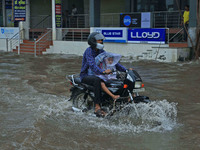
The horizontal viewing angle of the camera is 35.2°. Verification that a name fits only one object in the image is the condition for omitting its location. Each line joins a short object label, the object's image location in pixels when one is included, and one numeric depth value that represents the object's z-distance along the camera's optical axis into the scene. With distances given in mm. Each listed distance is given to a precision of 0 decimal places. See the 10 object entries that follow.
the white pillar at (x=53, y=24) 22109
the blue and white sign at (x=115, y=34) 18172
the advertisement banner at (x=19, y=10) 20516
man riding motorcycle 6008
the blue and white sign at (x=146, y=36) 16422
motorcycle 5730
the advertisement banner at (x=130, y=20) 18203
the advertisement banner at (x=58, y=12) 22031
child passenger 6078
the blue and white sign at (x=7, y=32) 25645
